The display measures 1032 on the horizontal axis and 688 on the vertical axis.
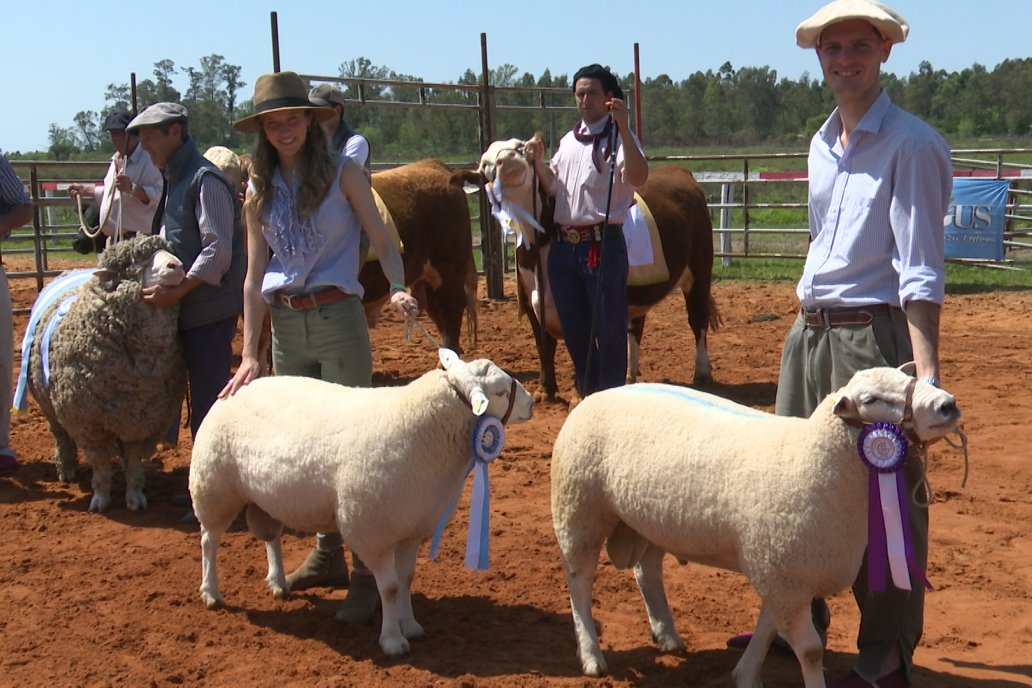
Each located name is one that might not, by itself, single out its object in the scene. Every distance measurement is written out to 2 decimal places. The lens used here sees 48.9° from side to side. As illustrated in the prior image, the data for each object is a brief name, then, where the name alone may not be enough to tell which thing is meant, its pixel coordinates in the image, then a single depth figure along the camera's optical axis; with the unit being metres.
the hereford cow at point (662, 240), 7.15
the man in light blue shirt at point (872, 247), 3.42
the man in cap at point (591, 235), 6.18
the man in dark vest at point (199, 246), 5.68
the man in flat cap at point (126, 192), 7.17
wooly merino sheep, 6.00
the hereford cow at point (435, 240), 9.64
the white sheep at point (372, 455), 4.09
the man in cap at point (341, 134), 7.72
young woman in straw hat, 4.52
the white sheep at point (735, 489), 3.37
